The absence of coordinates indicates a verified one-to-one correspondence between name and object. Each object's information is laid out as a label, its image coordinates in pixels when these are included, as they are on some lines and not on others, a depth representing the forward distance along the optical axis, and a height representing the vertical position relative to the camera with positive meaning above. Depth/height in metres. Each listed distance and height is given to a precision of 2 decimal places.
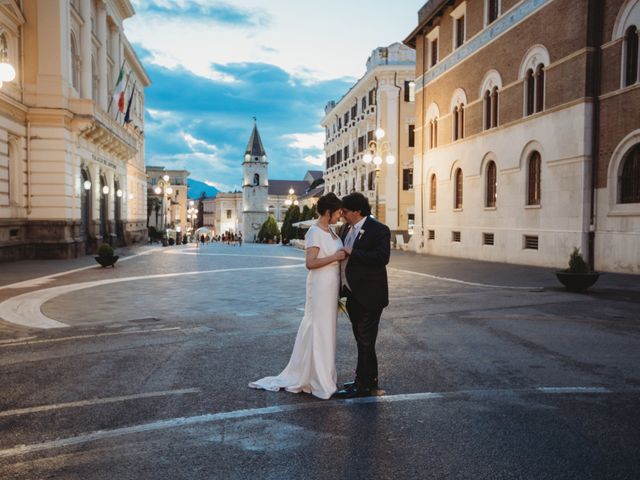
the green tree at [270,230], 81.94 -0.89
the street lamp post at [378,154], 25.78 +3.39
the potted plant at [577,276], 13.23 -1.24
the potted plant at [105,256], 20.84 -1.25
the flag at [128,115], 34.09 +6.85
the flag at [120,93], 30.06 +7.41
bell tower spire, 119.00 +7.51
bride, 5.48 -0.90
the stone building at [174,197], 84.44 +5.09
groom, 5.40 -0.56
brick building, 17.84 +3.84
